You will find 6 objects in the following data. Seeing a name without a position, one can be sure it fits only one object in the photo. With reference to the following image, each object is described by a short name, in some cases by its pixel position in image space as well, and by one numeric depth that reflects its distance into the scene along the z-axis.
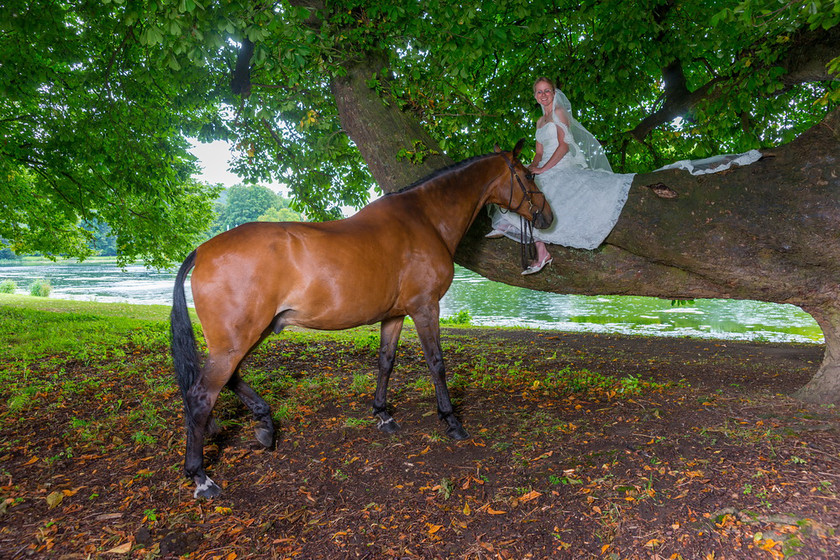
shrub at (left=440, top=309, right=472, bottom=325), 16.56
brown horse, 3.49
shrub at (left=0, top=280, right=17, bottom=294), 25.39
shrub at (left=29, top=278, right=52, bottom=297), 26.07
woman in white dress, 4.52
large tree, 4.21
